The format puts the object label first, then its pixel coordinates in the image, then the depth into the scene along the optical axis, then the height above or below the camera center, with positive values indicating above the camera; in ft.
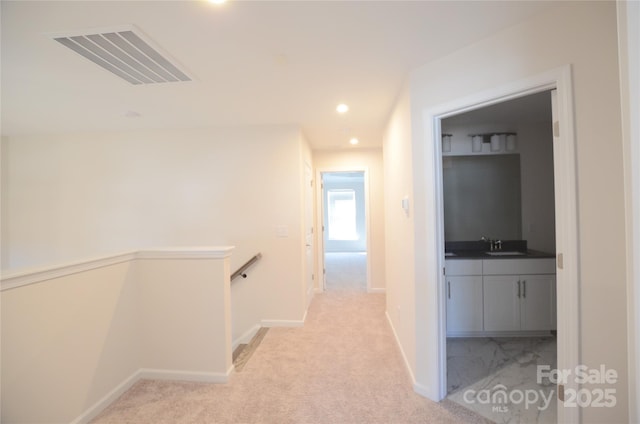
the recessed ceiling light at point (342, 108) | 9.04 +3.92
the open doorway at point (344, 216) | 30.91 -0.23
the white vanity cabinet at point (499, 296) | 9.11 -3.08
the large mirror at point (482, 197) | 10.94 +0.66
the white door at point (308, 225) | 12.47 -0.57
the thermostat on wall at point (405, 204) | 7.26 +0.27
